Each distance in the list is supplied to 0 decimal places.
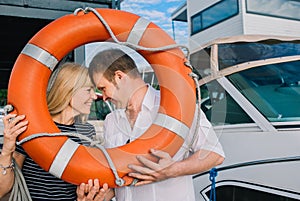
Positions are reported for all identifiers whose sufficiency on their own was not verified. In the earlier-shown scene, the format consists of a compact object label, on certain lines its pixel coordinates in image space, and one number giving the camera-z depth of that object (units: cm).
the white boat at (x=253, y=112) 174
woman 126
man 124
